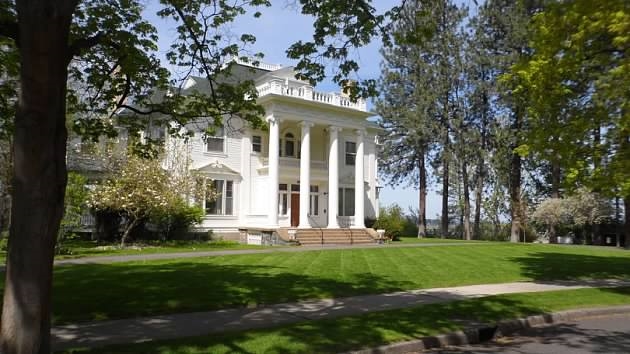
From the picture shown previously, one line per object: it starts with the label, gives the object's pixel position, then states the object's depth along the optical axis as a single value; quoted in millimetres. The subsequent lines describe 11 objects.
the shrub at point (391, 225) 32125
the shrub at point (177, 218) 24989
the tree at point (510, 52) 36500
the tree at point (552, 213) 37062
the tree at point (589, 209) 36625
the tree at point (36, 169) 4703
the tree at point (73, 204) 18777
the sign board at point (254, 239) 28266
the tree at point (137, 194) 22578
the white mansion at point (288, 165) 28797
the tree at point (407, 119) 39719
